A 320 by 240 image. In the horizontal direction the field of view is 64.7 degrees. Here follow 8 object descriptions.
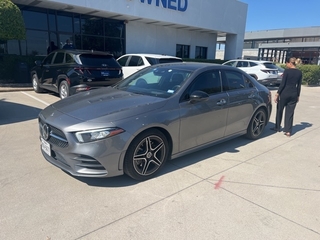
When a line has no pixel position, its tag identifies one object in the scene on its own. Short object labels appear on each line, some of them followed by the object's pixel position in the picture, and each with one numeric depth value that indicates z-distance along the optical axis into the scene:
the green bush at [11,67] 11.09
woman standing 5.62
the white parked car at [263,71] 13.64
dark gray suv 7.35
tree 9.02
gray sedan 3.03
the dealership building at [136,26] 12.54
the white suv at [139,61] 9.76
